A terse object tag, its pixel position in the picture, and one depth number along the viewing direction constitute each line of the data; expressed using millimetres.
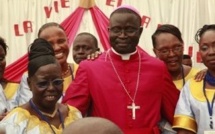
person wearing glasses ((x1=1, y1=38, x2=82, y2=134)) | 3352
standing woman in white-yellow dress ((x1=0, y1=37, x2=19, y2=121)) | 4270
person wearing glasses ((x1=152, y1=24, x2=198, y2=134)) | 4434
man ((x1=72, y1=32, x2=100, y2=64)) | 5535
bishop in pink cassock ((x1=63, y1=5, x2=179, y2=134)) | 3846
